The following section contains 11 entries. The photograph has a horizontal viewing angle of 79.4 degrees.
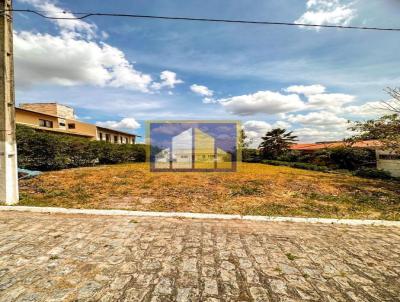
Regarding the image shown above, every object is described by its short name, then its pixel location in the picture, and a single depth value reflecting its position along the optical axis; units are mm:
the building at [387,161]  16297
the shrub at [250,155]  31250
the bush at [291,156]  26625
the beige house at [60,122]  23266
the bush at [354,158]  18438
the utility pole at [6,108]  6203
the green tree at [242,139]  39638
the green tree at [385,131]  12656
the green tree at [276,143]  30250
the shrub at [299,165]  19403
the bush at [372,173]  15586
